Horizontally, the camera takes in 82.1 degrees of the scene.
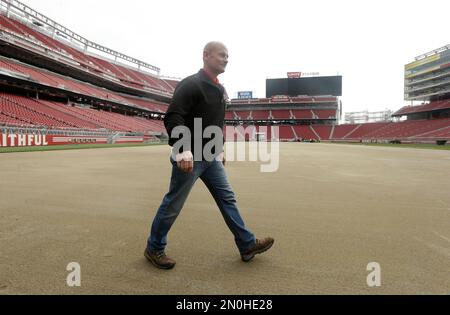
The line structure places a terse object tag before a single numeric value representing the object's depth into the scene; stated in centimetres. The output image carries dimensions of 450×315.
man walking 202
